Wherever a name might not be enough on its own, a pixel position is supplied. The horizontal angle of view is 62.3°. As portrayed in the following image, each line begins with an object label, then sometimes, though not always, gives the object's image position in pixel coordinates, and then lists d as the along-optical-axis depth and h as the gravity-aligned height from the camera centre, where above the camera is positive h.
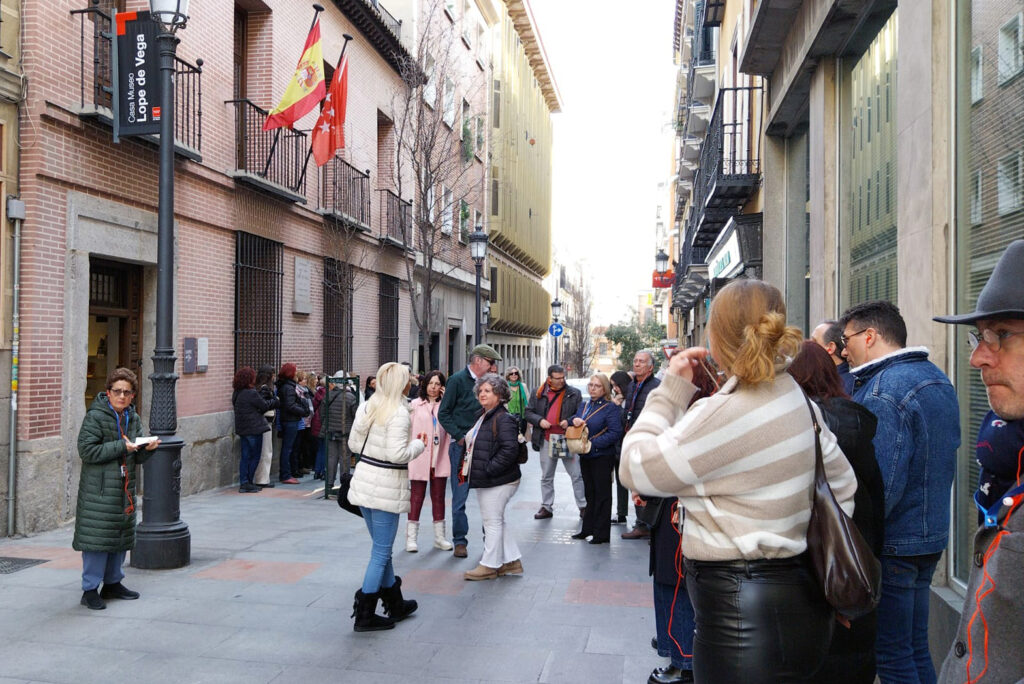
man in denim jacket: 3.64 -0.55
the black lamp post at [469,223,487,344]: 19.06 +2.51
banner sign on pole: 9.61 +3.10
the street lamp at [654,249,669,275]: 36.38 +4.35
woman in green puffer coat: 6.07 -1.06
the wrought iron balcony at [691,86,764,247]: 13.20 +3.39
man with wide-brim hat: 1.53 -0.35
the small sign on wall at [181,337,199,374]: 11.91 -0.04
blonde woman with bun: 2.54 -0.41
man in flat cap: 8.25 -0.66
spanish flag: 12.85 +4.02
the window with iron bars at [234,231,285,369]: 13.65 +0.90
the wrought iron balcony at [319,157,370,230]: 16.80 +3.32
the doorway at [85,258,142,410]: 10.73 +0.40
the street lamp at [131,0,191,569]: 7.38 -0.45
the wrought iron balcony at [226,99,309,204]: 13.61 +3.35
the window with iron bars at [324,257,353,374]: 16.77 +0.78
